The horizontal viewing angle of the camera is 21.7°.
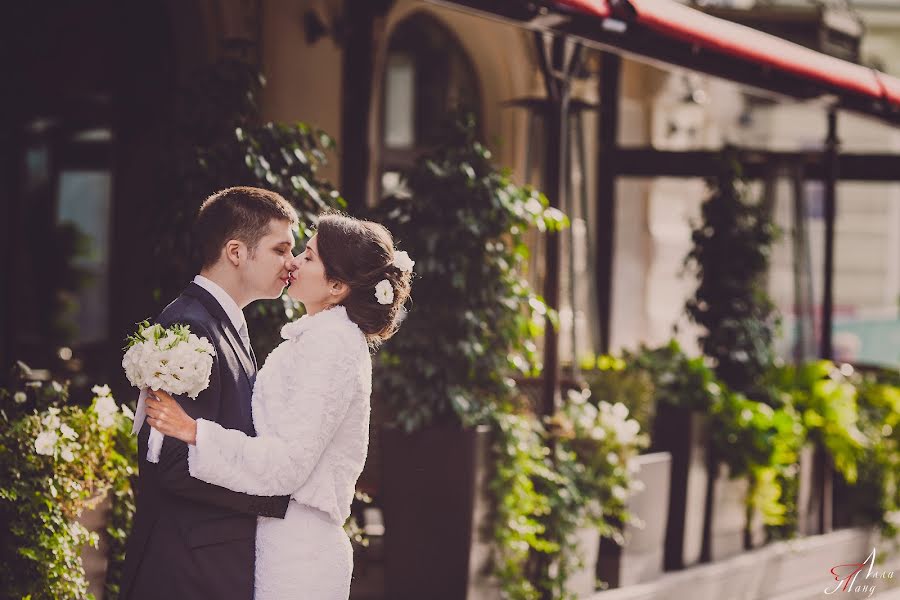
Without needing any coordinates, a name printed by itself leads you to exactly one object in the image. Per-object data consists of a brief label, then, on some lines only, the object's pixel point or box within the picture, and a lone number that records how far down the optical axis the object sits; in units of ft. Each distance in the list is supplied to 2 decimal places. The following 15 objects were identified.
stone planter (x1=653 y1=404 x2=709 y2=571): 41.41
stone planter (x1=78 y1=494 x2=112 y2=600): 24.00
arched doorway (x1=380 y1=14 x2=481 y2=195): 58.73
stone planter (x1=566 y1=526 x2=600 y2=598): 35.10
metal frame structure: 32.24
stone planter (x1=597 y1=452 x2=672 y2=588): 38.37
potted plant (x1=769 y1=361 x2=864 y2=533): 47.25
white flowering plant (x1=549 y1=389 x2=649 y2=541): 36.15
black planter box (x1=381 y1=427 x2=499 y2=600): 31.21
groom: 17.82
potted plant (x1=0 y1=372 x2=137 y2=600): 22.45
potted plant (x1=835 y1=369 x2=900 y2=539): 49.98
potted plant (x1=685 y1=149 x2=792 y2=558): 47.87
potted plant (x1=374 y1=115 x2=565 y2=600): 31.23
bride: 17.35
